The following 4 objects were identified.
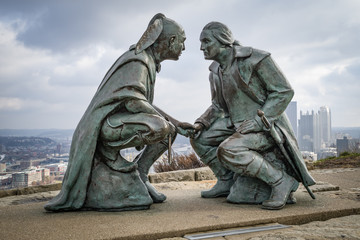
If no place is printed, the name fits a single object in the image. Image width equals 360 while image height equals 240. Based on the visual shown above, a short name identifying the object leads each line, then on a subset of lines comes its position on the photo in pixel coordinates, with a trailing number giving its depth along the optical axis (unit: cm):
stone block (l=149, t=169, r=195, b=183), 598
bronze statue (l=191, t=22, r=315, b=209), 337
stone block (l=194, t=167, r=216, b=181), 628
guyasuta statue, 315
